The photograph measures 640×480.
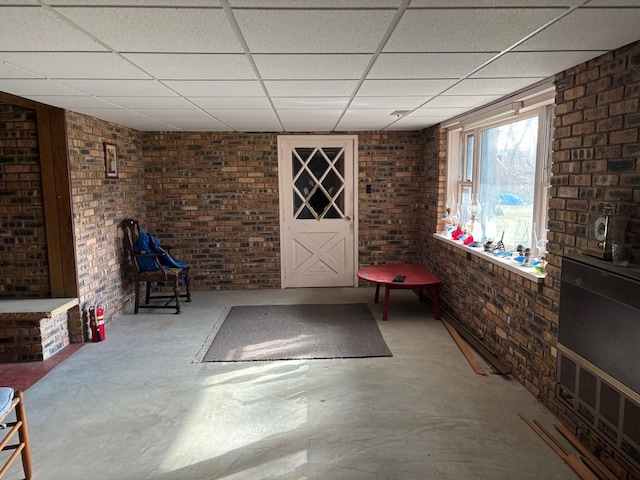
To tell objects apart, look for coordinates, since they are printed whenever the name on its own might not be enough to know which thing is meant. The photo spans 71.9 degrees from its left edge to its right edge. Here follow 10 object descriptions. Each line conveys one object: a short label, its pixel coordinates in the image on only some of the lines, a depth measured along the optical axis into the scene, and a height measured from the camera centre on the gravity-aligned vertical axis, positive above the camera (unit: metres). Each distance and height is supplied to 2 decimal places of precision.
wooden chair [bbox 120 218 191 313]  5.33 -0.93
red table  4.97 -1.04
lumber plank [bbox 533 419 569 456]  2.58 -1.52
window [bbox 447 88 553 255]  3.54 +0.20
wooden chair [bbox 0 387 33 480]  2.29 -1.26
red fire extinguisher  4.46 -1.33
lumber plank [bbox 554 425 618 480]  2.36 -1.52
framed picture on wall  5.05 +0.39
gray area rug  4.05 -1.48
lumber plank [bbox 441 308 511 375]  3.61 -1.45
